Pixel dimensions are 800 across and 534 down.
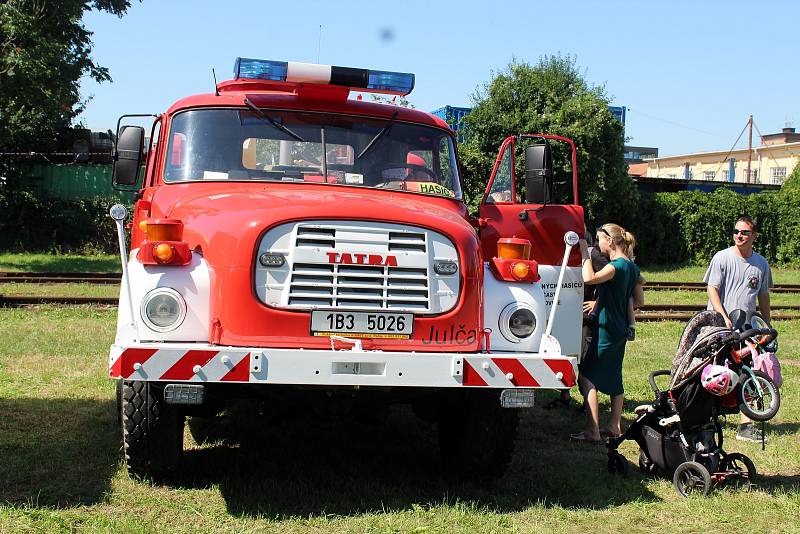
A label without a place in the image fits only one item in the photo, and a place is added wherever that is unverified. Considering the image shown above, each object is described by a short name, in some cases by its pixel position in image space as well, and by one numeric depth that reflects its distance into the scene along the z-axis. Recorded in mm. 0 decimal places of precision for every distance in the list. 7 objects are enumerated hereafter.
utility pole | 56806
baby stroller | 5613
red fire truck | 4883
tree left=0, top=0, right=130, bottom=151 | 20609
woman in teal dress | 6922
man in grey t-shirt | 7453
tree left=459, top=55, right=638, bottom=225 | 25609
